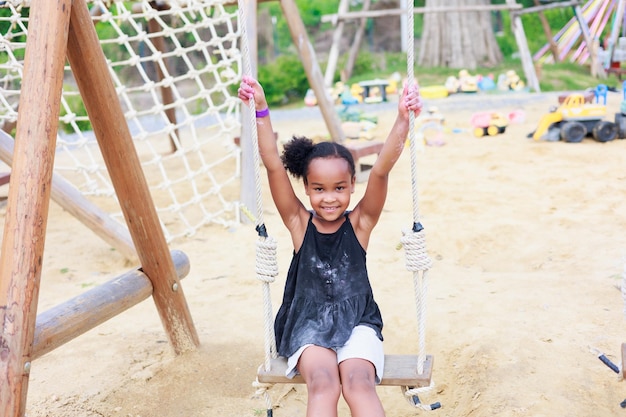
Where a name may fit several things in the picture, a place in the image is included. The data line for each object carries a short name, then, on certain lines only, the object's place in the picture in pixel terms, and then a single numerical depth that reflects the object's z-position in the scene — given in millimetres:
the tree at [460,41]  14016
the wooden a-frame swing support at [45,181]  1939
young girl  2303
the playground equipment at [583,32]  13095
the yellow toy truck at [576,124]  7086
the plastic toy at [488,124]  7996
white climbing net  5027
